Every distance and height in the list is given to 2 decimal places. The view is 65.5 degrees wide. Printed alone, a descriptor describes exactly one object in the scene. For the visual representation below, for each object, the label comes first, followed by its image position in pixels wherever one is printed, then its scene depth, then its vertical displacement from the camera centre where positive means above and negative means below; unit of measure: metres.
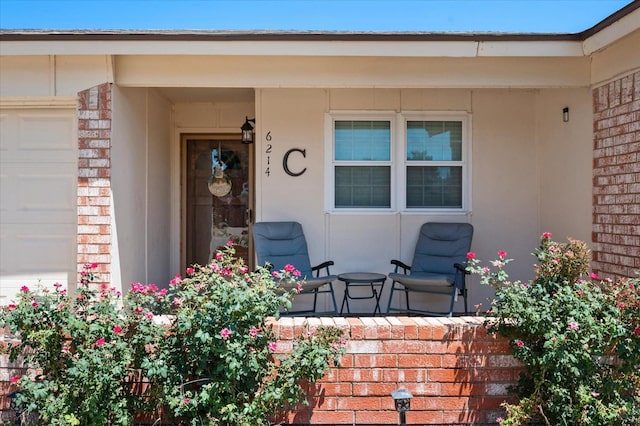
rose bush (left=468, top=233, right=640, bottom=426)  2.38 -0.70
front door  6.86 +0.12
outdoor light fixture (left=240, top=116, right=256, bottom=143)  6.18 +0.88
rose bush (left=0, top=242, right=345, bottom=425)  2.36 -0.76
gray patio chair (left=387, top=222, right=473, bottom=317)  4.98 -0.66
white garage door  4.74 -0.01
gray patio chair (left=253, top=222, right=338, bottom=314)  5.27 -0.50
